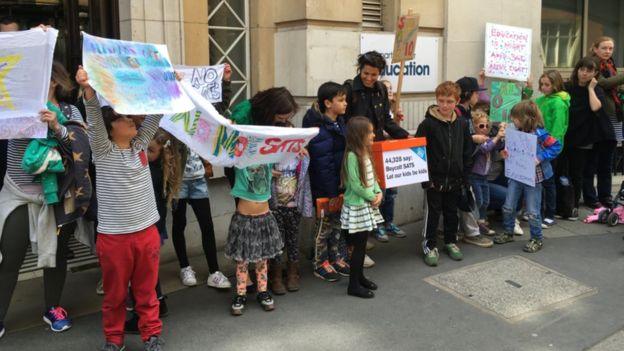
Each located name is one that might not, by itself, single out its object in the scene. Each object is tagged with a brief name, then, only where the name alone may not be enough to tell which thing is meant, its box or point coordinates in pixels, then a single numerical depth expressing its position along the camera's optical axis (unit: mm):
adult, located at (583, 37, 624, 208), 7223
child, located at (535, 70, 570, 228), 6695
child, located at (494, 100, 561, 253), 5980
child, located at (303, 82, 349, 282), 4930
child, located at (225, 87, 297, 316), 4410
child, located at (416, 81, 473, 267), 5484
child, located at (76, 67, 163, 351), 3580
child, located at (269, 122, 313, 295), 4785
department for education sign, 6828
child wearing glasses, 6270
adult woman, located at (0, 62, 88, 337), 3957
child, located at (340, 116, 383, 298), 4684
